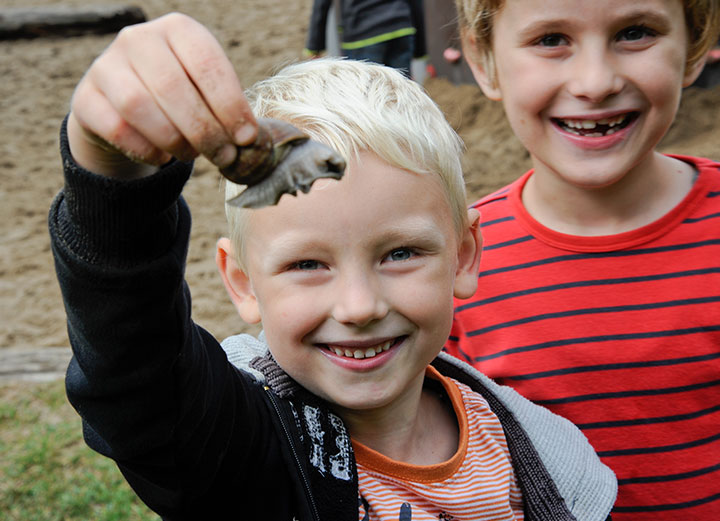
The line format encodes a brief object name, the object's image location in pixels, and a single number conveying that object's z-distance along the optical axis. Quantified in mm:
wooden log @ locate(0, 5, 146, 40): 3372
